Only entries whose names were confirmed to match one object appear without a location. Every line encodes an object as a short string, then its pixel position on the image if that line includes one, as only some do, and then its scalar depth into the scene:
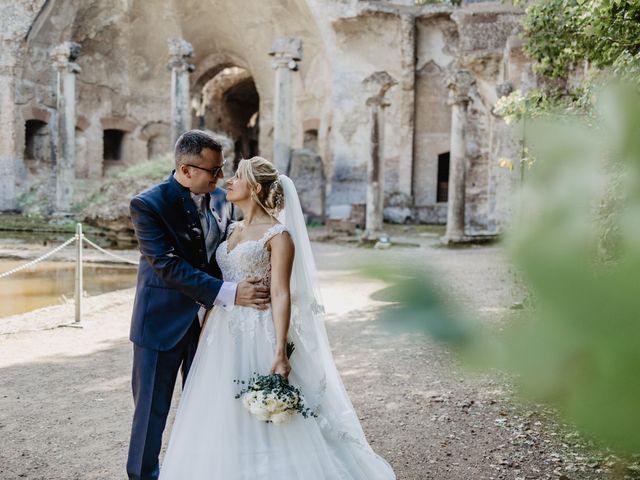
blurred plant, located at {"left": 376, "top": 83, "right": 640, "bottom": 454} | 0.49
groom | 2.99
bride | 2.96
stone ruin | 18.16
